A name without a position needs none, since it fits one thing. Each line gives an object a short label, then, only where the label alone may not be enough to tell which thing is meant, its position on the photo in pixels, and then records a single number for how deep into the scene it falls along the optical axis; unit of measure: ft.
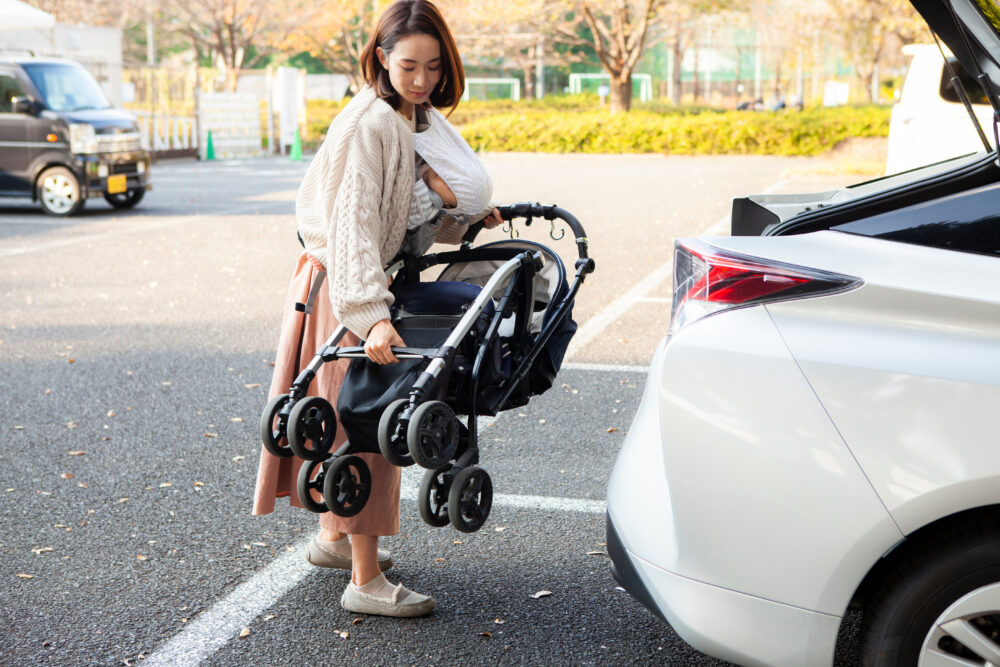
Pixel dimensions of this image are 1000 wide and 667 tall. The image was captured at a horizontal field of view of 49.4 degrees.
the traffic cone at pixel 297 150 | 85.49
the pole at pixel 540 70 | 166.10
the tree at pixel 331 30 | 130.00
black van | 45.39
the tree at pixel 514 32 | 105.81
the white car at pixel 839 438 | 6.88
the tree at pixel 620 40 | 98.07
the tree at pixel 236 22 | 117.08
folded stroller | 8.48
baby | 9.55
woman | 8.86
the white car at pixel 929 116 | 31.24
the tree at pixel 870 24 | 90.58
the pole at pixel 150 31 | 136.68
